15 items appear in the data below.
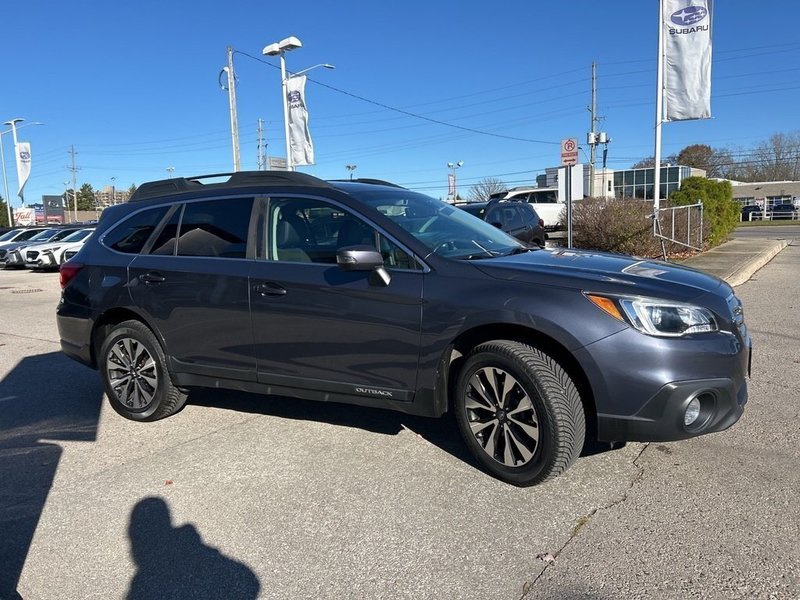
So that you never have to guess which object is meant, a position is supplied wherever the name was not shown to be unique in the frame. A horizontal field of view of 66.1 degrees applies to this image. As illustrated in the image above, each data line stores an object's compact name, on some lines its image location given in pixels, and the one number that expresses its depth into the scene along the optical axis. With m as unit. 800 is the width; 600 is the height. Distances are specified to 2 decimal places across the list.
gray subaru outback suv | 3.24
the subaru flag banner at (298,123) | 20.39
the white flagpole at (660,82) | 15.39
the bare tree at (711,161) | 84.94
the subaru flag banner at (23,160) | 39.03
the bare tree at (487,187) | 74.76
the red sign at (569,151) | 10.93
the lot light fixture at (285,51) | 18.97
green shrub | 17.73
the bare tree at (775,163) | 82.62
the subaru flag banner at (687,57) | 14.92
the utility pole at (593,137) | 45.64
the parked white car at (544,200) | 24.61
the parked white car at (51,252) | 20.92
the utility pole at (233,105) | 21.94
